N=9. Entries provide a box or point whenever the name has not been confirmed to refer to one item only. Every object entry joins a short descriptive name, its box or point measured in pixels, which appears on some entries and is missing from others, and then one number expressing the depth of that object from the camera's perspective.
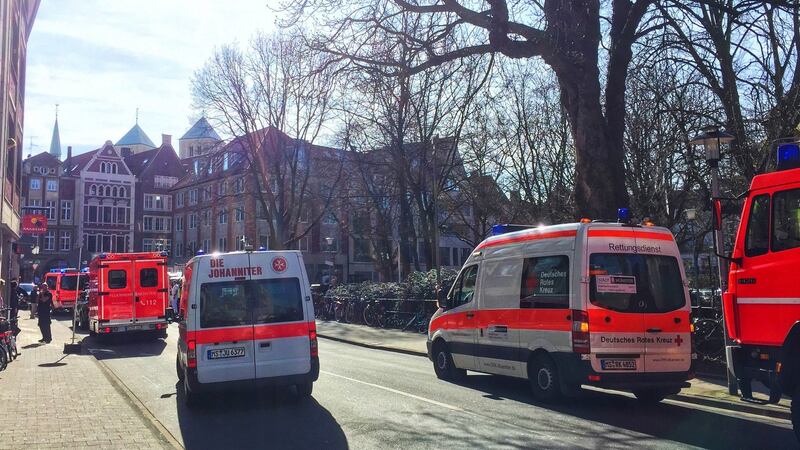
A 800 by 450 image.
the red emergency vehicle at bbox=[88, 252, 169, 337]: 20.59
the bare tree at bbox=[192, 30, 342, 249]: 37.34
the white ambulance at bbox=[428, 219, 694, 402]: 9.17
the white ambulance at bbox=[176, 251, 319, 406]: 9.41
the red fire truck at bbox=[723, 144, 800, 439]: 6.87
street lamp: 10.86
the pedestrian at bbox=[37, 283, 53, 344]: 19.95
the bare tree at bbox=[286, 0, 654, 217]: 14.43
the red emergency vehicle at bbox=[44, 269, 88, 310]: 36.31
